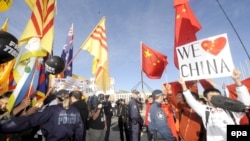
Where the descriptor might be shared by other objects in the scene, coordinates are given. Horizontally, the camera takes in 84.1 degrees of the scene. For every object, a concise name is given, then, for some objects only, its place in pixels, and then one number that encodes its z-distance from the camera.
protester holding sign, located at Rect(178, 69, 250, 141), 2.07
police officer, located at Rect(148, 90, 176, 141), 3.27
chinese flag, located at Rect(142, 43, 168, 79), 5.19
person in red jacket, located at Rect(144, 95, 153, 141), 5.26
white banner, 2.42
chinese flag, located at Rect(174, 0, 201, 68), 3.72
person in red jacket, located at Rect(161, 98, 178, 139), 3.28
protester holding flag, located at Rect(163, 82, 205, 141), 2.81
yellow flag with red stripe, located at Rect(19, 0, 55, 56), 3.40
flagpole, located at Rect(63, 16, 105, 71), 4.50
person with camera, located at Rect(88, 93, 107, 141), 4.65
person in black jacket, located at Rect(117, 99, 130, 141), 6.29
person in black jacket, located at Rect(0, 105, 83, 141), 2.55
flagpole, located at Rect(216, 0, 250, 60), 2.57
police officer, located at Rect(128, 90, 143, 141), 5.38
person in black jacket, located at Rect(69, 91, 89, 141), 3.86
